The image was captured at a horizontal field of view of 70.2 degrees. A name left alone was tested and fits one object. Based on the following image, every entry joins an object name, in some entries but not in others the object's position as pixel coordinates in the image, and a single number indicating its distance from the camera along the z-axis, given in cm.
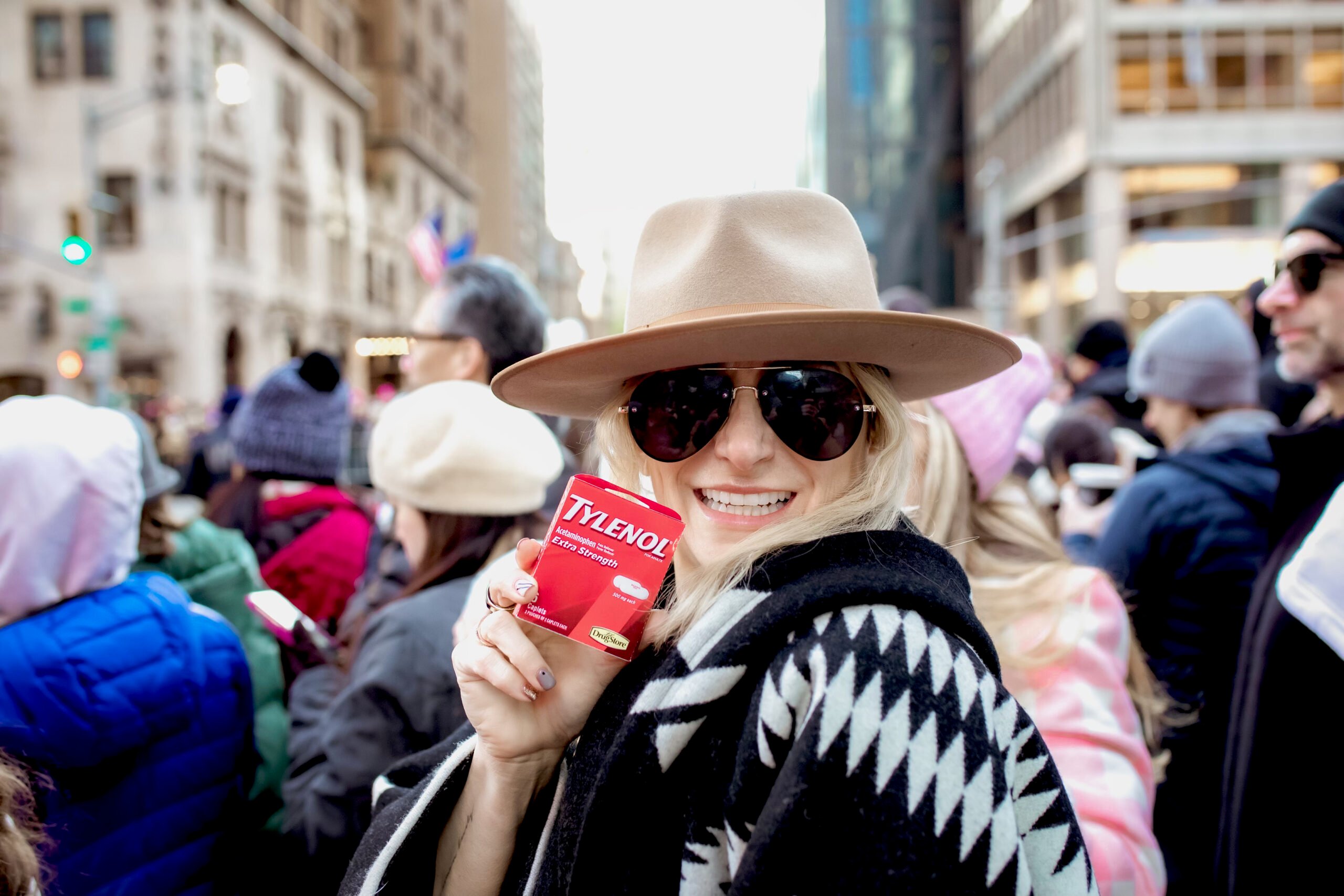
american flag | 1231
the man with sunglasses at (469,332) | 412
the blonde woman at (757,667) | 113
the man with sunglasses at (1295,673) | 212
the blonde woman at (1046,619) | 192
